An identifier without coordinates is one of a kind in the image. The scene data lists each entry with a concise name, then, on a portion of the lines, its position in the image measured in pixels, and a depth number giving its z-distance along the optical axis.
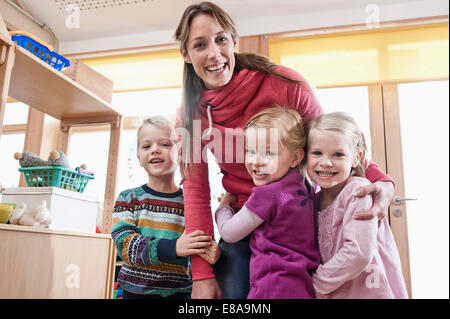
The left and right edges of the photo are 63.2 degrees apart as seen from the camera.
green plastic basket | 1.09
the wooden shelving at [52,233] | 0.99
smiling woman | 0.72
